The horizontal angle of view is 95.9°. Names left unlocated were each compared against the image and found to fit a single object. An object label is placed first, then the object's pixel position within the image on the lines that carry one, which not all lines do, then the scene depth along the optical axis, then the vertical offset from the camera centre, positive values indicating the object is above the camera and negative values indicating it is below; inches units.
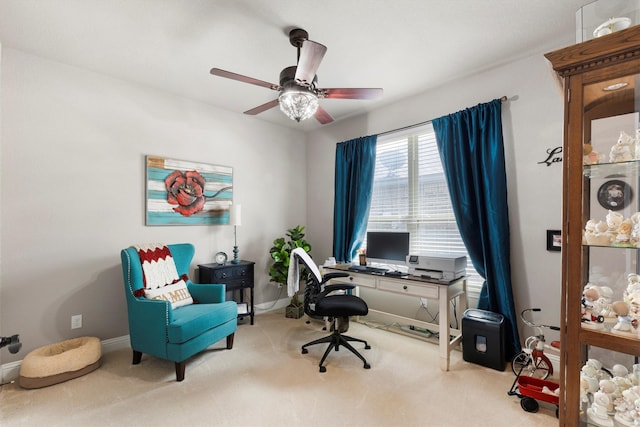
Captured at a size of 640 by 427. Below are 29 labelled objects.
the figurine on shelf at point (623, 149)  47.9 +10.7
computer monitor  125.2 -15.7
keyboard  120.7 -24.9
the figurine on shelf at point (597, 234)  47.8 -3.5
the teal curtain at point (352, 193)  148.3 +10.0
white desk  97.6 -29.5
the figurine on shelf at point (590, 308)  47.6 -15.8
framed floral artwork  124.4 +8.5
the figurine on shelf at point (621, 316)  45.9 -16.7
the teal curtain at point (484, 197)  102.7 +5.7
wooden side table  129.6 -30.2
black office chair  99.7 -33.0
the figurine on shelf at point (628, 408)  44.5 -30.7
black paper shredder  94.7 -42.7
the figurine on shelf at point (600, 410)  47.0 -32.5
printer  103.2 -20.2
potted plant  151.3 -30.3
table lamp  142.5 -3.6
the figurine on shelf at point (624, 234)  47.0 -3.4
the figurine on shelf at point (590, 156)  48.3 +9.7
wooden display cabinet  47.4 +2.0
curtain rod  128.6 +39.6
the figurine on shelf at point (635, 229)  46.2 -2.5
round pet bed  86.0 -47.4
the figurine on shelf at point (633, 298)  45.1 -13.6
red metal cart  73.8 -47.2
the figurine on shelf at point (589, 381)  48.2 -28.1
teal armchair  90.1 -36.9
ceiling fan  80.2 +37.1
